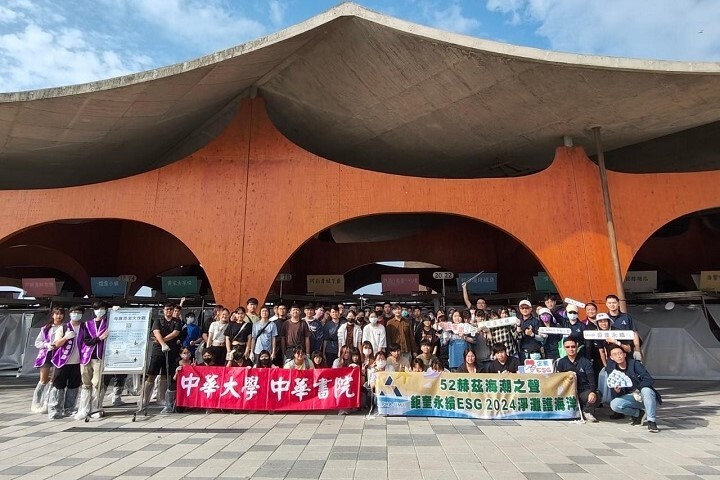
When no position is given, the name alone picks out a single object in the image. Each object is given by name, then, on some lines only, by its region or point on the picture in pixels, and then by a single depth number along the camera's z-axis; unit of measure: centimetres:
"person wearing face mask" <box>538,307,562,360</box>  686
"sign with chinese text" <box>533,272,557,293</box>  1478
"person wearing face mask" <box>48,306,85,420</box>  638
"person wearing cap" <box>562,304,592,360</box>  667
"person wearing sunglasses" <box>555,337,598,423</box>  584
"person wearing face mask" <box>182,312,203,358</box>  779
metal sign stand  629
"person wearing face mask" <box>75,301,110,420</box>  622
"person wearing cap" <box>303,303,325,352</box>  780
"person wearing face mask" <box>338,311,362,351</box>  775
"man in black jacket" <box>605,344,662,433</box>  548
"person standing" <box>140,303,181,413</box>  687
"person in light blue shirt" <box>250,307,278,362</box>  728
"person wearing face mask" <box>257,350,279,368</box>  682
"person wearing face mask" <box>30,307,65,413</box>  652
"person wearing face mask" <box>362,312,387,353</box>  757
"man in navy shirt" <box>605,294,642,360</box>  628
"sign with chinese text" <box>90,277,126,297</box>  1603
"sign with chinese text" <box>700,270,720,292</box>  1373
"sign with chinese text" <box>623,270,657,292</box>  1474
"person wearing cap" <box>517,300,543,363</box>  683
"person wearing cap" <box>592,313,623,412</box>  601
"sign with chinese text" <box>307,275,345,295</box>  1652
